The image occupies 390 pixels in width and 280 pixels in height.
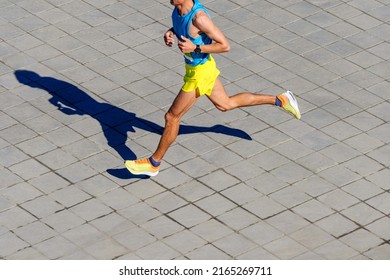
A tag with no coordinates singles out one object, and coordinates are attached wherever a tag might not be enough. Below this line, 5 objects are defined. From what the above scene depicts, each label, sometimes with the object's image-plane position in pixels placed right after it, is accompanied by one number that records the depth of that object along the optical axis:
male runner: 13.59
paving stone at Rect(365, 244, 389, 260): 13.04
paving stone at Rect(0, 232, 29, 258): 13.20
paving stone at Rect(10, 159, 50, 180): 14.47
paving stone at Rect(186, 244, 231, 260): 13.09
